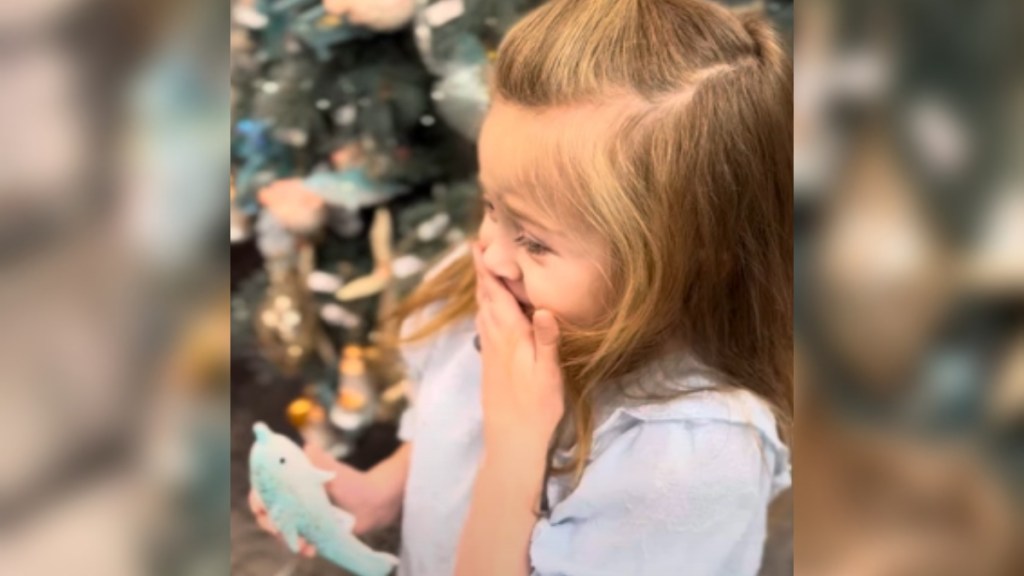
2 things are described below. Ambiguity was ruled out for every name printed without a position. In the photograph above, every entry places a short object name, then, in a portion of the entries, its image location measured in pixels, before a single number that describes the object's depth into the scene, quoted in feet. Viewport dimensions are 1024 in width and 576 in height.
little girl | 2.47
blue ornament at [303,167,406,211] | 2.64
